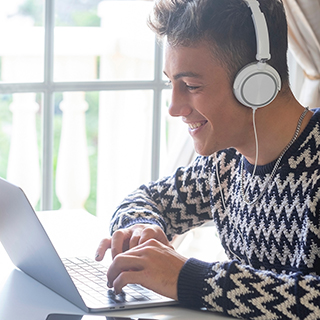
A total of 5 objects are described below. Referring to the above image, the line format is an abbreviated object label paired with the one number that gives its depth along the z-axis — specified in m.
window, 2.74
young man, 1.58
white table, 1.45
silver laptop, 1.46
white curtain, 2.69
